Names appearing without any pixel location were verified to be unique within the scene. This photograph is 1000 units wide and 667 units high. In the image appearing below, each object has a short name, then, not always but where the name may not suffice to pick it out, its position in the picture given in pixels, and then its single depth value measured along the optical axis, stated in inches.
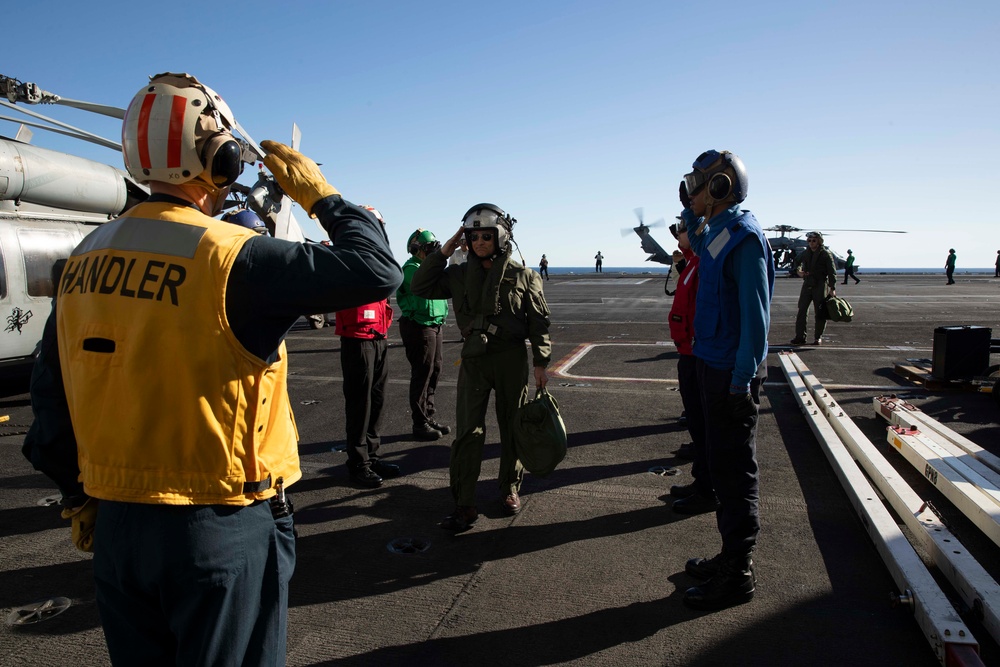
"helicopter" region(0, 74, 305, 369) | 337.4
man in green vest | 270.7
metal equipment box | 324.8
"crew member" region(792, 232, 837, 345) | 485.1
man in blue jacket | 134.3
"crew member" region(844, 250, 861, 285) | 1368.4
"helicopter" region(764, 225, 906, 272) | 1714.1
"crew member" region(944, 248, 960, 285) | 1323.8
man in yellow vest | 63.1
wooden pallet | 317.7
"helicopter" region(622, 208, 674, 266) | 1847.9
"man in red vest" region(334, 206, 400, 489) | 214.2
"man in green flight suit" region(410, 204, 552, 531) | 176.1
